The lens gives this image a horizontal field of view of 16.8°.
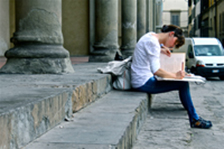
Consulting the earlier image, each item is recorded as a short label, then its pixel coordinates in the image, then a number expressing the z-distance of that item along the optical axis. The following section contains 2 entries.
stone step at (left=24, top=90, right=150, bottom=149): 4.59
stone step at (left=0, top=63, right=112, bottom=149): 4.15
